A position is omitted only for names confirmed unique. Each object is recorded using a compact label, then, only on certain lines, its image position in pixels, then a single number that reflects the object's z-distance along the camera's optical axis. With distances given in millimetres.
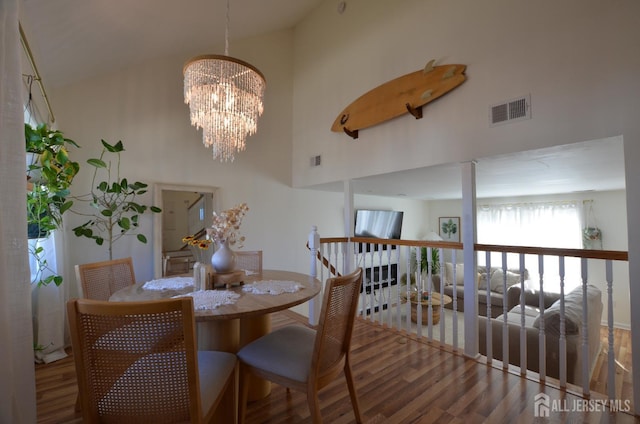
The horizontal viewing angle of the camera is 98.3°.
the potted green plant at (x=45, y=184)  1792
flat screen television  5617
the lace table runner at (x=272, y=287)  1637
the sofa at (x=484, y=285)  5035
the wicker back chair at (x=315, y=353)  1264
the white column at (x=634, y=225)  1574
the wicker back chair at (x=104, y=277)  1784
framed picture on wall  6762
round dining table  1291
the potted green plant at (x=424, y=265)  6262
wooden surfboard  2410
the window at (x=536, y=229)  5105
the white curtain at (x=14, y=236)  890
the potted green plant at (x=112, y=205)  2701
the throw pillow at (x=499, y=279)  5348
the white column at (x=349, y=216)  3398
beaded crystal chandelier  2008
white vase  1813
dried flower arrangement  1807
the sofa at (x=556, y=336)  2615
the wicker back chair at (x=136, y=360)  913
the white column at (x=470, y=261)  2244
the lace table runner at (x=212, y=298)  1325
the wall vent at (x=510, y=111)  1992
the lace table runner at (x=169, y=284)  1745
